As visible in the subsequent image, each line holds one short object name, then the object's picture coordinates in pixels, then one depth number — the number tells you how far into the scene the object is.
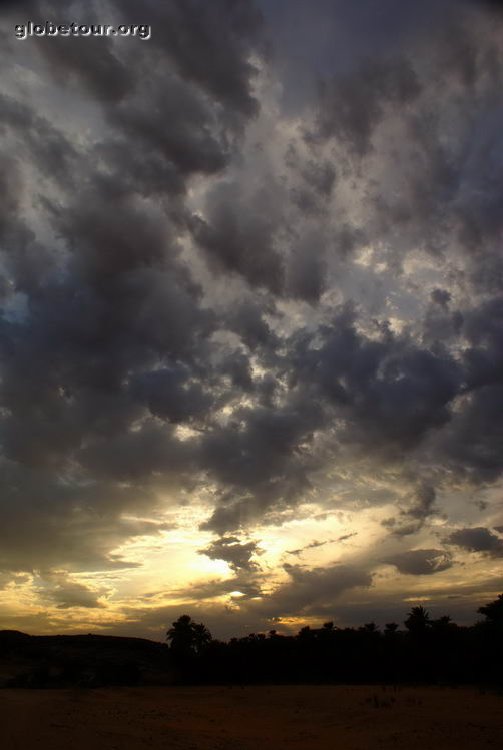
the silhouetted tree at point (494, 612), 50.98
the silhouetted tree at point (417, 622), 65.31
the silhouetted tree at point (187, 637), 85.88
